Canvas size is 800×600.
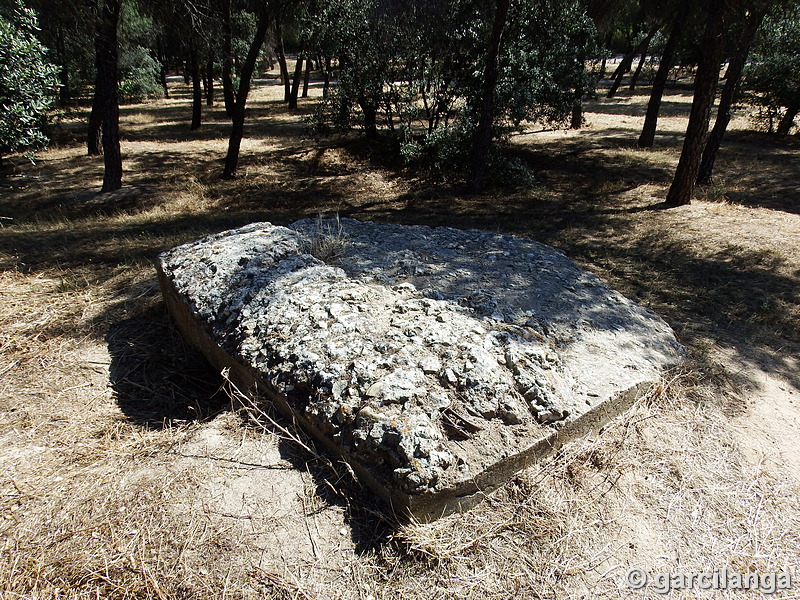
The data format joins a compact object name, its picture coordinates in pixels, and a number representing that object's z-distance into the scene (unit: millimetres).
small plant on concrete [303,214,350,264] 3930
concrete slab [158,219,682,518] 2246
